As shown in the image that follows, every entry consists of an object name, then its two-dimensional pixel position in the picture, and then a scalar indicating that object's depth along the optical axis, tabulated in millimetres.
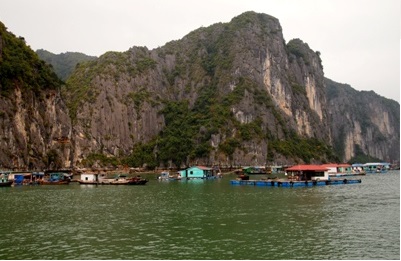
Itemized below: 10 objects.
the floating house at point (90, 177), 85438
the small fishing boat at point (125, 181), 81438
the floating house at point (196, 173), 103875
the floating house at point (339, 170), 115138
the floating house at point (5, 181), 76250
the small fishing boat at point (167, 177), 101625
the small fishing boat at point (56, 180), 83562
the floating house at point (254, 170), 135000
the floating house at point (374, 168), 156125
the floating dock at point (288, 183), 71375
